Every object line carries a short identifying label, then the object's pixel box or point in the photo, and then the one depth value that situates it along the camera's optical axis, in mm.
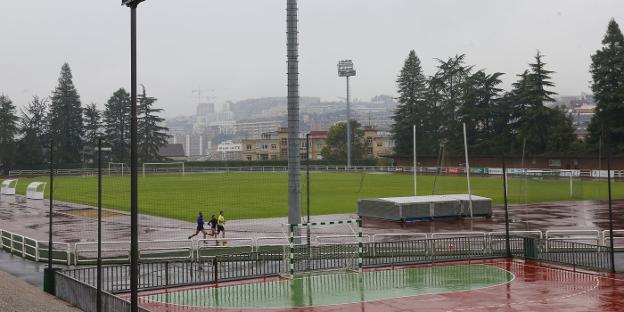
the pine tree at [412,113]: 122562
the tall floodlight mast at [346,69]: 126062
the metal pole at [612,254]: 23258
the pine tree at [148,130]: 131875
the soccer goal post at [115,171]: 94612
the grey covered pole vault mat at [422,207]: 41625
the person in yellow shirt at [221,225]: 32688
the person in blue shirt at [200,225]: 32438
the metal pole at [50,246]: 21547
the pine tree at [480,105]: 111812
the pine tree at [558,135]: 99875
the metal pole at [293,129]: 28031
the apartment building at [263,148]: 189712
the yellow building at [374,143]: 153125
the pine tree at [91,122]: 128375
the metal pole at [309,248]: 24641
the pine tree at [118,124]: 126062
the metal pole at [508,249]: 27219
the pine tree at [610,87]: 89569
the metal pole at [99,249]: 17188
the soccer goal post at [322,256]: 24609
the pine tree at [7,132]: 111625
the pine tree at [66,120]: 122188
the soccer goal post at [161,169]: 105675
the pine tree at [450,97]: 117750
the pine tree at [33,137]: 113000
